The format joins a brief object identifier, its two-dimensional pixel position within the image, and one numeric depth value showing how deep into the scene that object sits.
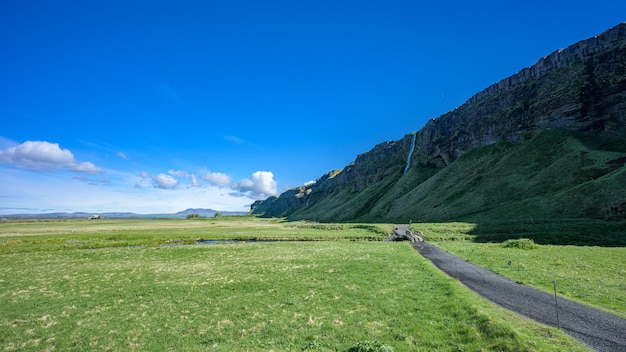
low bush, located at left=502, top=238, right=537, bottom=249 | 41.84
